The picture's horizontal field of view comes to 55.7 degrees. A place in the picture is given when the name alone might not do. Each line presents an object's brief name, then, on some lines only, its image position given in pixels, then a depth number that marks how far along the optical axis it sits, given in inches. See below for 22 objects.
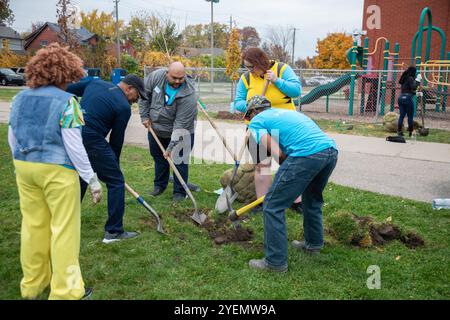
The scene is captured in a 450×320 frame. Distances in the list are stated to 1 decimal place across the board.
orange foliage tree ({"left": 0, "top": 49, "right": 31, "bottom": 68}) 1493.6
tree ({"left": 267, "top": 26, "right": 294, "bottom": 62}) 1595.6
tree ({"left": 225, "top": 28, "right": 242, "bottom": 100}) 633.6
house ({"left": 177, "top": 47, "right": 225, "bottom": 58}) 1255.3
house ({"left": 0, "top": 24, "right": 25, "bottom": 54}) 2369.3
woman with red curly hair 107.4
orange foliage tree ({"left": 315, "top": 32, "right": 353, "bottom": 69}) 1098.1
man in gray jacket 202.4
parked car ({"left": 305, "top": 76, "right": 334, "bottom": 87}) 1042.1
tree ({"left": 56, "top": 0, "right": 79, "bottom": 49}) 669.9
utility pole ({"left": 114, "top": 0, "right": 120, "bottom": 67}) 1255.3
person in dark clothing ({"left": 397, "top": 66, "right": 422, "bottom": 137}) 403.5
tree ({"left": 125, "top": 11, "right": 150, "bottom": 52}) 1277.6
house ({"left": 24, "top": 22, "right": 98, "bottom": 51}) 2009.1
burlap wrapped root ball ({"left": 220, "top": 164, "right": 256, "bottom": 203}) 206.8
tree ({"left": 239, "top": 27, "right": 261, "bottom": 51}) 1846.8
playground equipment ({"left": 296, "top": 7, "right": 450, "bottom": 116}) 557.6
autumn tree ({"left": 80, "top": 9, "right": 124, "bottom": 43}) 1688.0
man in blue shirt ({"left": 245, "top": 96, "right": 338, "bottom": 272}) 132.7
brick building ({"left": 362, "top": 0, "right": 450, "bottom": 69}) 708.0
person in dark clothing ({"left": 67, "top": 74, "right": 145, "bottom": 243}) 151.0
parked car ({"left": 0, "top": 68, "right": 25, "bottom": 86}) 1207.6
